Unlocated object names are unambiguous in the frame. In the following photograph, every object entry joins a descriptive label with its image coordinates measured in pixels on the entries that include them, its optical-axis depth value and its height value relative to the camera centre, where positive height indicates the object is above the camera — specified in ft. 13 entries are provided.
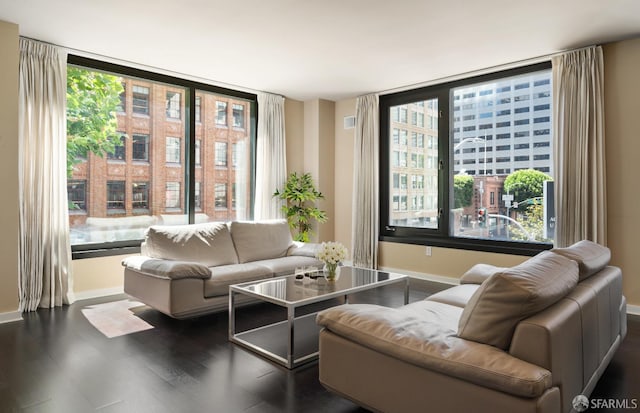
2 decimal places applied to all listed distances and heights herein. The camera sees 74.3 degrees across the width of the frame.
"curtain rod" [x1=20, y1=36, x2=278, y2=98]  14.78 +5.35
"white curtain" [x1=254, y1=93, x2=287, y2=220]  20.49 +2.38
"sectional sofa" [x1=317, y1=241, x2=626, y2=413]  5.14 -1.96
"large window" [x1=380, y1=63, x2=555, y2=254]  16.12 +1.77
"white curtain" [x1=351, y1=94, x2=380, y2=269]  20.57 +0.97
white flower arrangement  11.87 -1.39
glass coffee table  9.60 -2.32
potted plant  20.74 +0.02
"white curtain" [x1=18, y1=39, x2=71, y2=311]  13.43 +0.84
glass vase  12.01 -1.94
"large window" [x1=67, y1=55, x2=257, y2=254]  15.52 +1.96
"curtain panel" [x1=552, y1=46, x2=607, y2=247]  13.85 +1.96
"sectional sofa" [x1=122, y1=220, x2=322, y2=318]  12.05 -1.94
